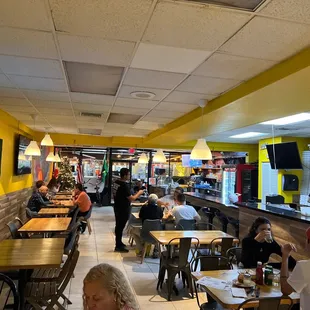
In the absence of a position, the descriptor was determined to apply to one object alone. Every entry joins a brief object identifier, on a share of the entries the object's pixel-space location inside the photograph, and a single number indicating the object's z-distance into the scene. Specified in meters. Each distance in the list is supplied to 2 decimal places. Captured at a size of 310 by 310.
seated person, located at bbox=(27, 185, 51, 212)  7.05
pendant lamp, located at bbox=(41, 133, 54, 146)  6.14
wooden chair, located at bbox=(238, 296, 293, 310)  2.21
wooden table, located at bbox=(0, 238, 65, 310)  2.87
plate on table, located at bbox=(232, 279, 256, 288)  2.62
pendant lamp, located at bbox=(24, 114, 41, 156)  5.74
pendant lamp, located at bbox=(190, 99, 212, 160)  4.65
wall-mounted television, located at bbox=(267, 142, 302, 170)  6.82
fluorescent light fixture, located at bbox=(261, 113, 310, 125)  5.41
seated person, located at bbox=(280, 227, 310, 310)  2.01
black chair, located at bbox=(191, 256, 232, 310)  3.28
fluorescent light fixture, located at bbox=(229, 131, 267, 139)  7.82
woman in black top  3.46
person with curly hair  1.53
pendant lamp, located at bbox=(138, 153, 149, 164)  9.74
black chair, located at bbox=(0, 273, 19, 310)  2.51
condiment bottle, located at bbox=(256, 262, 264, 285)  2.75
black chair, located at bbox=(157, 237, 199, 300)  4.08
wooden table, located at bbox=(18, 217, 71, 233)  4.46
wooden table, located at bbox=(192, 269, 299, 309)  2.33
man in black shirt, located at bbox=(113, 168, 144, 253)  6.25
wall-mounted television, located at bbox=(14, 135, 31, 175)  6.86
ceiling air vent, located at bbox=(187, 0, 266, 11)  1.88
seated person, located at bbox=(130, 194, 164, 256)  5.92
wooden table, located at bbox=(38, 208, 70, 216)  6.26
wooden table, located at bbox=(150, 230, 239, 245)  4.31
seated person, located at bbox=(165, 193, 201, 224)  5.48
